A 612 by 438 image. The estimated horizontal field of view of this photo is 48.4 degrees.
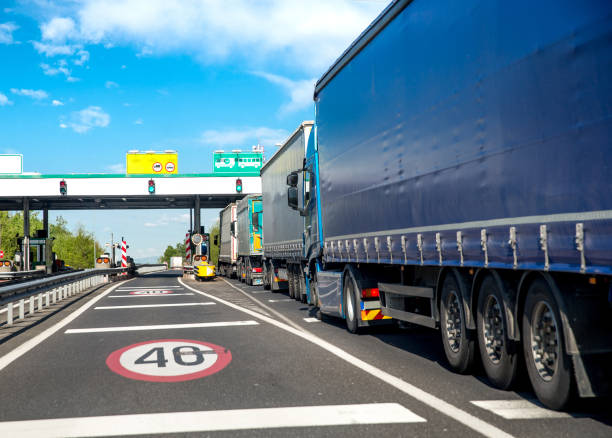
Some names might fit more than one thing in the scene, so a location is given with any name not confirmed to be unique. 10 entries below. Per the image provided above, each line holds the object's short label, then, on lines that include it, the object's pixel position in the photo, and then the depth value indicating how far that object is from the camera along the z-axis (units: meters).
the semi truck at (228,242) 31.33
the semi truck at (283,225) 15.13
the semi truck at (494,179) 4.42
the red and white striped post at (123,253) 38.58
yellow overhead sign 52.19
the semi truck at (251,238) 24.31
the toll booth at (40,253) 46.78
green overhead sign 54.31
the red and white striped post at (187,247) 40.71
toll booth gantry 44.31
